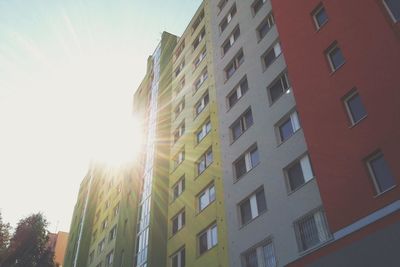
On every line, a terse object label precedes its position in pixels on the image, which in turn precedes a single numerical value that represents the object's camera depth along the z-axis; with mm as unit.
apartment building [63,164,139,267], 37006
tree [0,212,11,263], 44744
